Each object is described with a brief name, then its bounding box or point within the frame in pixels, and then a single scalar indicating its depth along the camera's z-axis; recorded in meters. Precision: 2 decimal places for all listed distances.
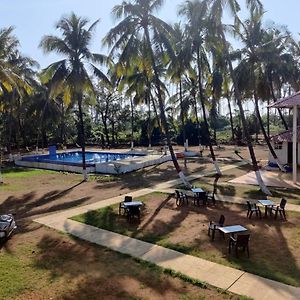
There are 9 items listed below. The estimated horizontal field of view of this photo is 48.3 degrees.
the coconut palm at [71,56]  23.59
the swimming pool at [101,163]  28.75
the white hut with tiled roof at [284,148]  28.47
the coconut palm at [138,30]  19.30
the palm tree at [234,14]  18.34
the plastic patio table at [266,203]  13.81
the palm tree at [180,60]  21.92
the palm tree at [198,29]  19.81
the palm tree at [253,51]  26.30
